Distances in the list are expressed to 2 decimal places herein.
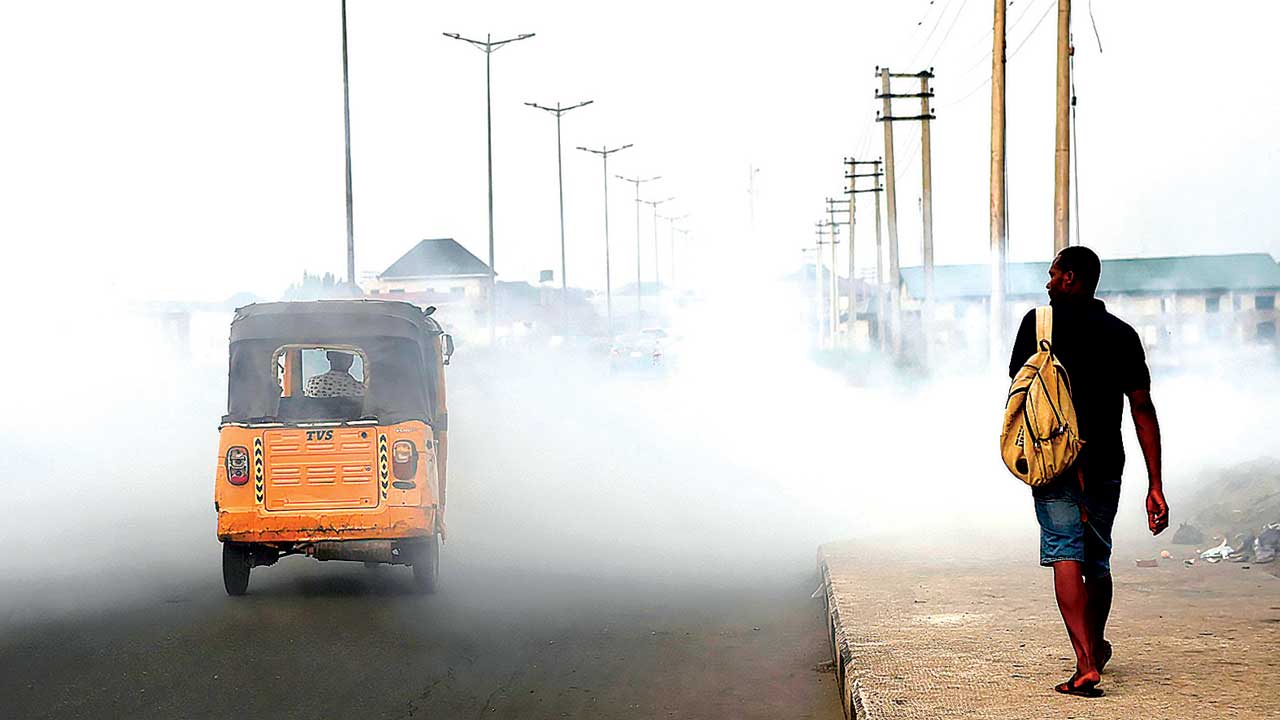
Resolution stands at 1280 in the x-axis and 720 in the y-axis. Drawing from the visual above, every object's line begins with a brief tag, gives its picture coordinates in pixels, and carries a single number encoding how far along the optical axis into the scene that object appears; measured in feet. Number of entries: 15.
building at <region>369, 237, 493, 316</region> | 473.67
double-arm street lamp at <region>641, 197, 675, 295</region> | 341.62
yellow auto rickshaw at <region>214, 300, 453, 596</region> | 40.73
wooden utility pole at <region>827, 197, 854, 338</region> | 282.15
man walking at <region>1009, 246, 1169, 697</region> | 24.02
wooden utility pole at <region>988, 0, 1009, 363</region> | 89.56
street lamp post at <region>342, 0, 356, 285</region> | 119.44
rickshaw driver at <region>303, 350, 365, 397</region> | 46.70
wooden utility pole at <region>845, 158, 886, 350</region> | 180.90
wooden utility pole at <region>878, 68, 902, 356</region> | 150.20
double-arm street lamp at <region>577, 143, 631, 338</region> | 264.31
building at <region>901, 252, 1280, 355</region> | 297.74
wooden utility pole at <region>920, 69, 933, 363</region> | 133.94
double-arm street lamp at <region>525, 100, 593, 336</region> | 237.25
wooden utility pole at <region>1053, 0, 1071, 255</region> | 79.71
